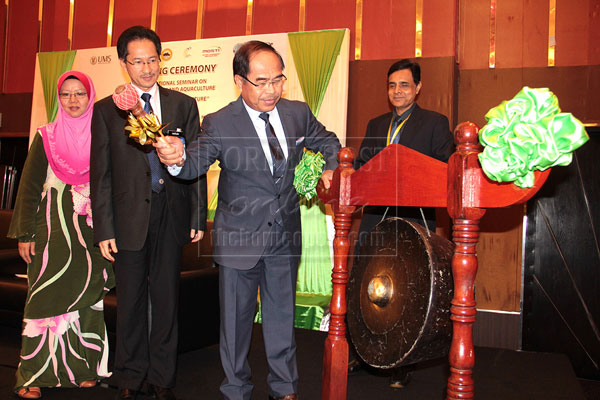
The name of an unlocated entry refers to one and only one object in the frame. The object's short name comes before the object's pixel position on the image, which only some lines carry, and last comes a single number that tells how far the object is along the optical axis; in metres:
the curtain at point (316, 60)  4.69
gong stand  1.50
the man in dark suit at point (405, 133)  2.91
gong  1.67
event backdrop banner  4.67
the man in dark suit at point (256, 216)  2.18
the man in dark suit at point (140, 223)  2.49
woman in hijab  2.72
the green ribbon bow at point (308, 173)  2.12
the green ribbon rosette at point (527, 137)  1.24
